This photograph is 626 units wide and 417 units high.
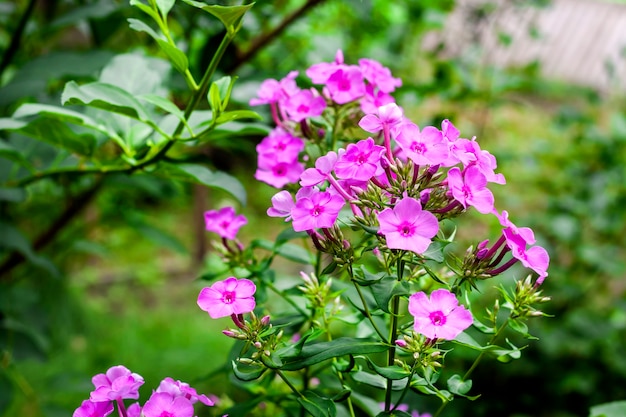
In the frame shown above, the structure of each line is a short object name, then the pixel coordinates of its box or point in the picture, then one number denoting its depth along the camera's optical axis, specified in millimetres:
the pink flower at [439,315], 790
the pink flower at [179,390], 803
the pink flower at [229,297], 808
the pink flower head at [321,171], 828
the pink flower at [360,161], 811
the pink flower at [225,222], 907
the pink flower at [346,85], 906
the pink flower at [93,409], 806
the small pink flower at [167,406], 798
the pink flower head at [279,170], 907
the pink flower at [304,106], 904
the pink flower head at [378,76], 929
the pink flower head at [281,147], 912
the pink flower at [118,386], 803
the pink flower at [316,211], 808
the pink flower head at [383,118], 845
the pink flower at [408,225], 792
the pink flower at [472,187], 811
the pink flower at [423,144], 813
